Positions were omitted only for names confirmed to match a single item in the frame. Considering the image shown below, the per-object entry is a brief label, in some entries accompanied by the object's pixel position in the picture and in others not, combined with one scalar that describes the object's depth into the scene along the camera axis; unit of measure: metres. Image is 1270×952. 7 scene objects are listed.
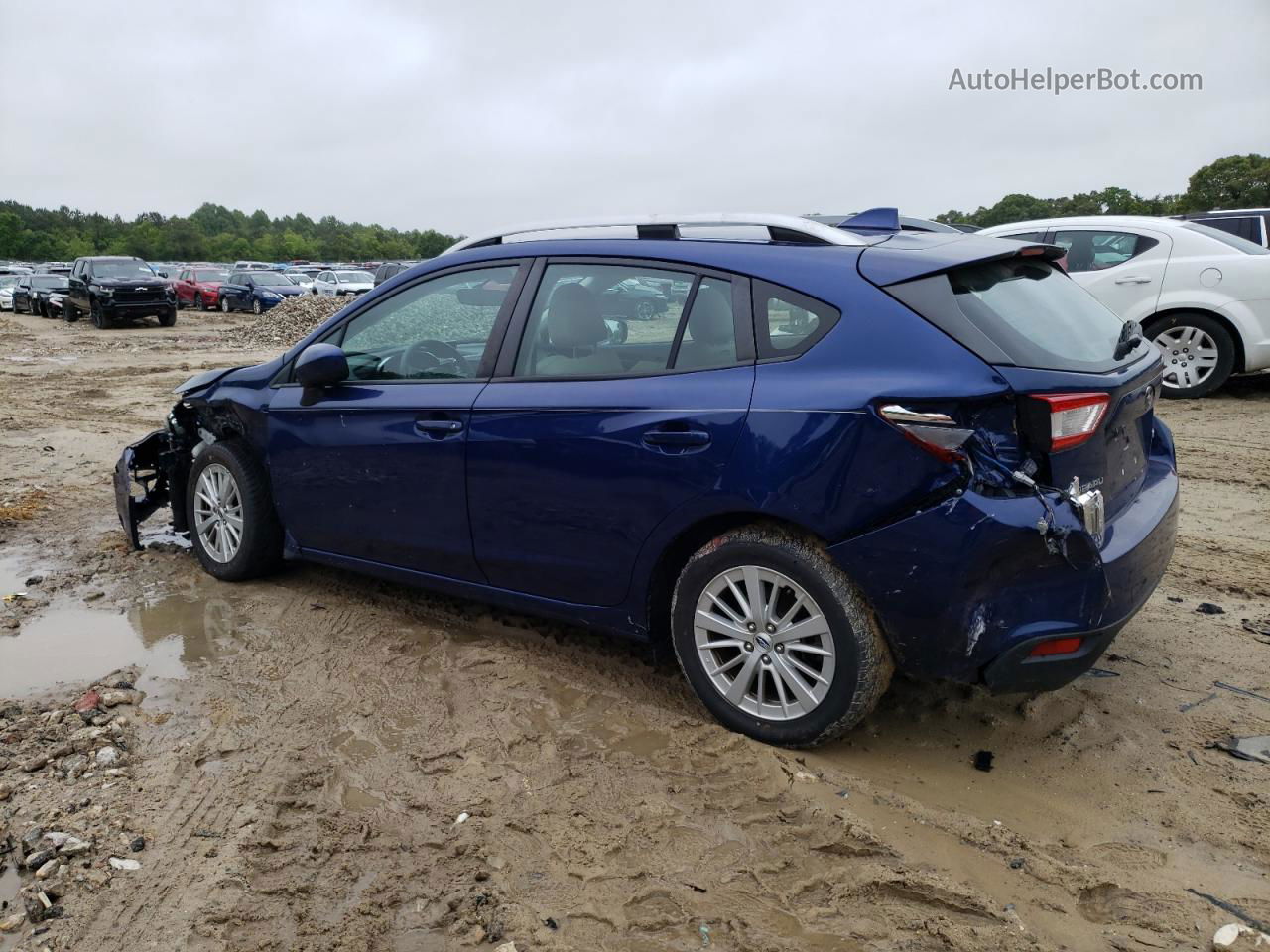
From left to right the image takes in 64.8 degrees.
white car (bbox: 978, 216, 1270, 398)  9.26
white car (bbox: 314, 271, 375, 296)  32.66
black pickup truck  27.33
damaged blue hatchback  2.98
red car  35.16
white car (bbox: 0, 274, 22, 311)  35.84
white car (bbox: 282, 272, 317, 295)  32.32
